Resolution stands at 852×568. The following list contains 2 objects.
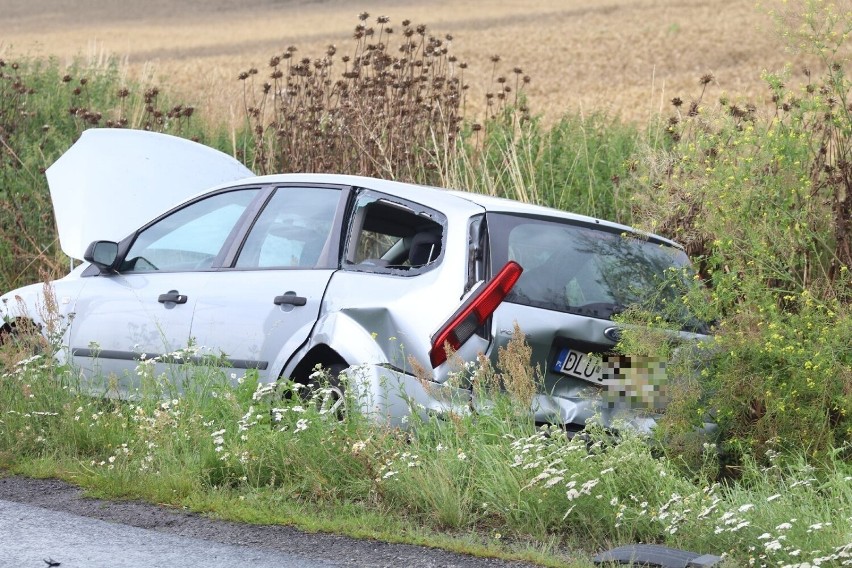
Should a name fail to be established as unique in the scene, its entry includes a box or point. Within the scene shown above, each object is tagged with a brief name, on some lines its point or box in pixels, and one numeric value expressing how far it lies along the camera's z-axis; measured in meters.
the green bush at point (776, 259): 13.48
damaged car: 12.95
